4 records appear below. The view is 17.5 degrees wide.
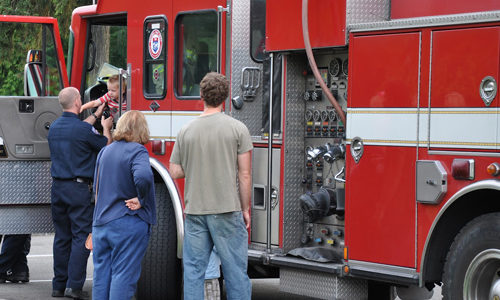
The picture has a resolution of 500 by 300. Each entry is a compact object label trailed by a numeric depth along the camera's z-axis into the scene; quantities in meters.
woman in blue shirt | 11.60
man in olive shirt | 10.55
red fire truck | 10.23
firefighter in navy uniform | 15.00
